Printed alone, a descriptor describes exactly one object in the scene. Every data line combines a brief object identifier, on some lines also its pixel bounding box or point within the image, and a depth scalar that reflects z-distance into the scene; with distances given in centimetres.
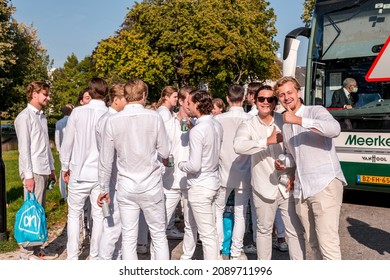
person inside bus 859
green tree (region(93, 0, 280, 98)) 4381
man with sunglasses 477
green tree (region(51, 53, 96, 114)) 5284
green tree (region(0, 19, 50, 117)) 4132
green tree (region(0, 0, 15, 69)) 3538
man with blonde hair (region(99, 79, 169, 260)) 456
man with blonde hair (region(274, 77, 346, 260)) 427
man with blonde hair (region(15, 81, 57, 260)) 557
